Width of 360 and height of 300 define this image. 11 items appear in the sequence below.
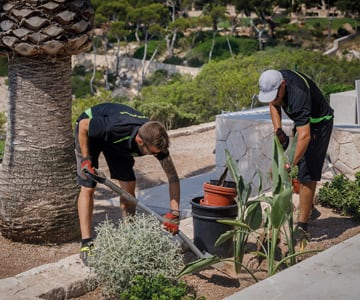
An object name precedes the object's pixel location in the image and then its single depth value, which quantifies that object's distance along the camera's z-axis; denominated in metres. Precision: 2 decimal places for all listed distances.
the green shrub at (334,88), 12.00
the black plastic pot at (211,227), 5.00
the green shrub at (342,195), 6.13
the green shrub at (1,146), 11.00
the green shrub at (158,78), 47.42
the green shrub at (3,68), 49.20
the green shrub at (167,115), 13.81
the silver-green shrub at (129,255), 4.24
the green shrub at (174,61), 51.97
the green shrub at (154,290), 3.90
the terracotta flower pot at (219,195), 5.07
